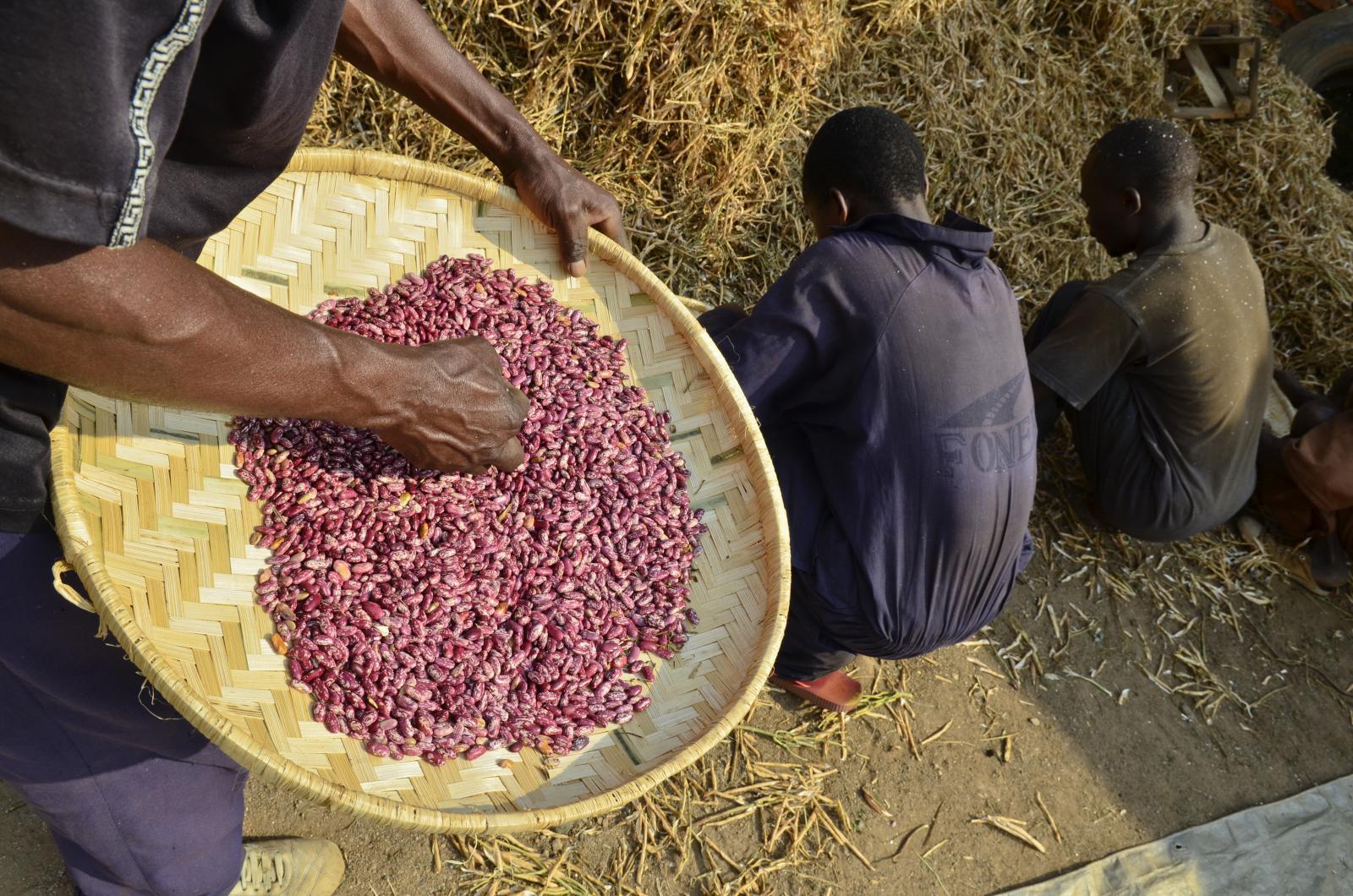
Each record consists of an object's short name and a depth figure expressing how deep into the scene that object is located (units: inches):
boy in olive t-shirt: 115.6
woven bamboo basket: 55.7
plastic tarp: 103.8
